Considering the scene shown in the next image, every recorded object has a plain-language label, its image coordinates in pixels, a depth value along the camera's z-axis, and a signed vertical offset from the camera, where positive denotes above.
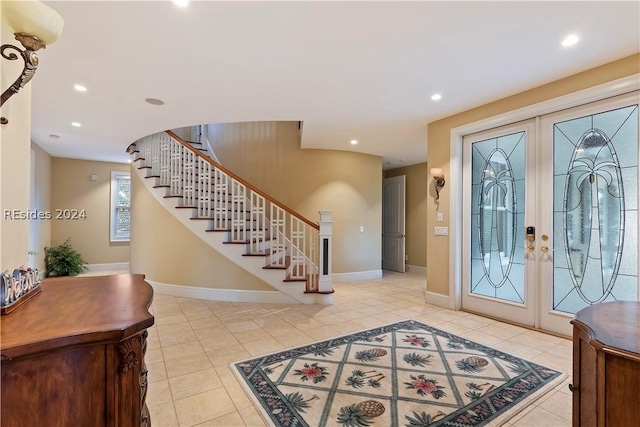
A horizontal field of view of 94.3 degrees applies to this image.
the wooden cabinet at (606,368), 0.90 -0.49
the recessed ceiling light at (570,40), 2.31 +1.43
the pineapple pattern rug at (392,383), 1.83 -1.22
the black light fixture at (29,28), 1.06 +0.70
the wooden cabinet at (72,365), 0.80 -0.44
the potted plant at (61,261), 6.17 -0.99
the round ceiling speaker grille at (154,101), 3.50 +1.37
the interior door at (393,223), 7.18 -0.13
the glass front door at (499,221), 3.37 -0.03
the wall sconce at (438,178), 4.20 +0.57
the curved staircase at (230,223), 4.35 -0.10
